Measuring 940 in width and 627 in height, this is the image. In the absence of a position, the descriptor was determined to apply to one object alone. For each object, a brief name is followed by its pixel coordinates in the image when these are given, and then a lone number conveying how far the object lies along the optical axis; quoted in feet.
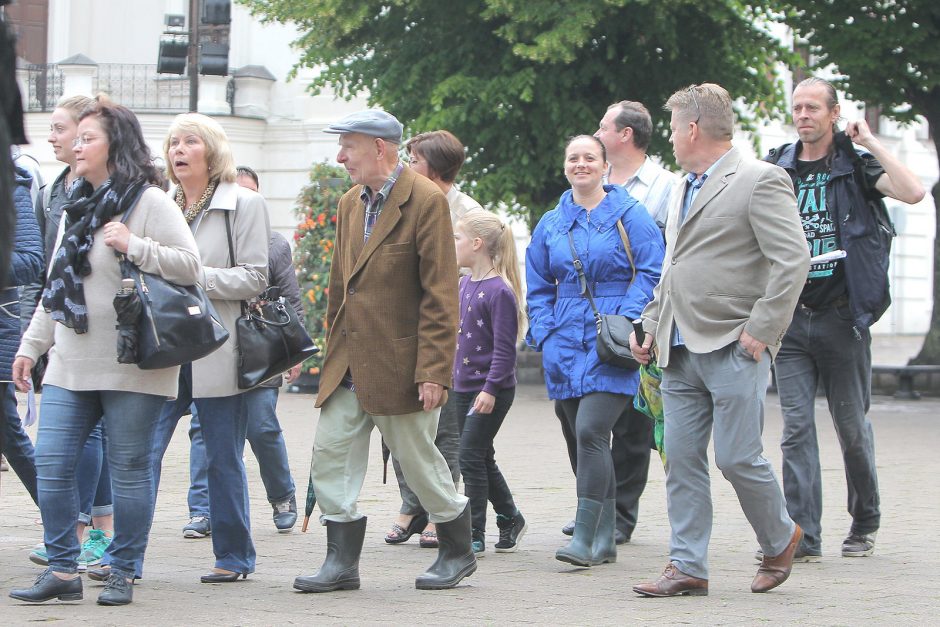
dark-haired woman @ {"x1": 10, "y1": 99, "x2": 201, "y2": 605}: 38.11
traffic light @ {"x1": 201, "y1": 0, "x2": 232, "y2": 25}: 116.16
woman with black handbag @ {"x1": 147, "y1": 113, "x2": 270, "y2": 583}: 41.68
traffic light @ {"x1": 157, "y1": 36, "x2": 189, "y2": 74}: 121.29
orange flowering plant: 117.80
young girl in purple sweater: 47.75
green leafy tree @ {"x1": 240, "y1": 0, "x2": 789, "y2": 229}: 125.90
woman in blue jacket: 44.93
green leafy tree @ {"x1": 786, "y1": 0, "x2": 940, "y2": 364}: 120.78
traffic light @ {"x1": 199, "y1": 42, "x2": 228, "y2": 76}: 119.44
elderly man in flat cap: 40.04
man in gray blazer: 39.47
